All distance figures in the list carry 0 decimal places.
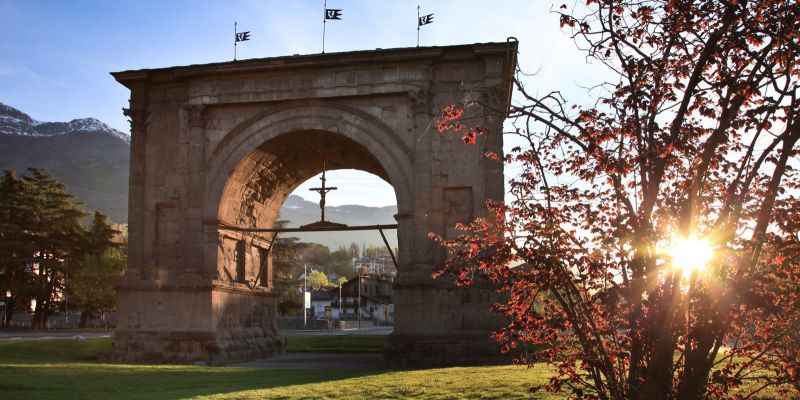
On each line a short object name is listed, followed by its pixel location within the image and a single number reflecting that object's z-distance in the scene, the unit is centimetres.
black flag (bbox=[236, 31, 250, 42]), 2169
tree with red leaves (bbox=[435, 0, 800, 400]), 575
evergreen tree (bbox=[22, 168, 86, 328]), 4794
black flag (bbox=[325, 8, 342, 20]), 2095
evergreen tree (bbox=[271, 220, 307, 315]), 5312
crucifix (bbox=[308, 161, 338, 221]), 2144
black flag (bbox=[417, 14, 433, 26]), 2014
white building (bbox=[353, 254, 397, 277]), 18448
